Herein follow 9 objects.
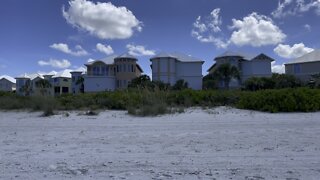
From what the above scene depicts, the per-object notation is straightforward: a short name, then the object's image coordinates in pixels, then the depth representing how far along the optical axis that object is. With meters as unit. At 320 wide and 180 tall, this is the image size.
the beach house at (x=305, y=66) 37.72
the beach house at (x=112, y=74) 40.96
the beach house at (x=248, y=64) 39.85
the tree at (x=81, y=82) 44.98
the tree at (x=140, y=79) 33.92
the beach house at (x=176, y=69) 39.25
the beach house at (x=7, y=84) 60.38
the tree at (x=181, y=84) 33.52
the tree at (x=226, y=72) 34.40
